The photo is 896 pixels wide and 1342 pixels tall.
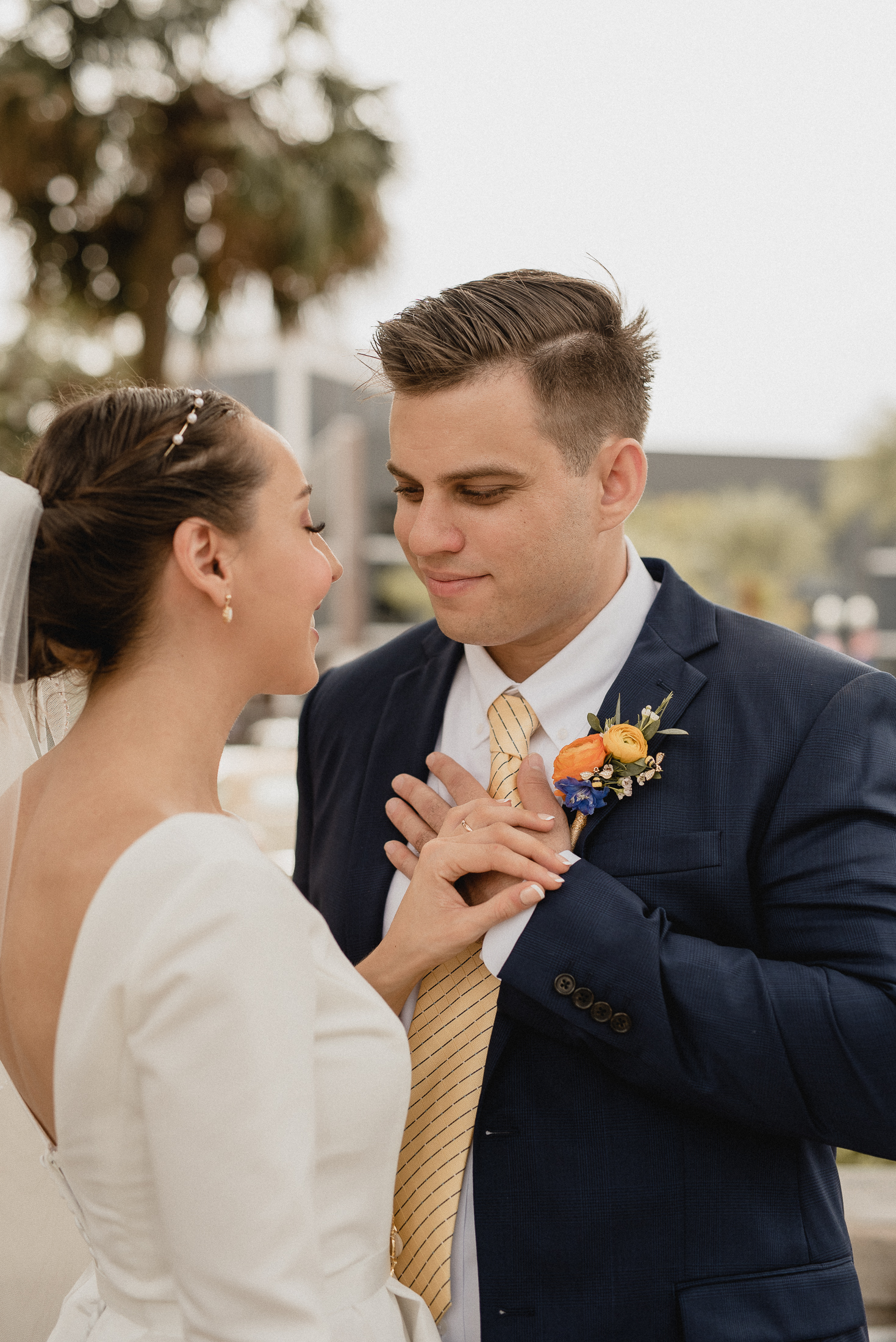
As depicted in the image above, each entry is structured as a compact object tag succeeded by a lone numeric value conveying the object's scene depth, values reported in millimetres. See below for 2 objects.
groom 1822
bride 1317
